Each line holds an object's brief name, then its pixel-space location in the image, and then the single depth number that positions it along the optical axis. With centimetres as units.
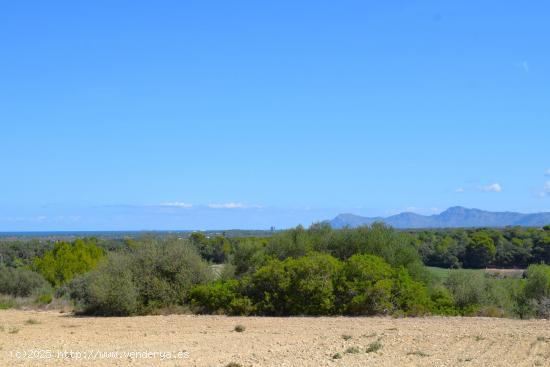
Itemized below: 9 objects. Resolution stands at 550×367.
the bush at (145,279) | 2681
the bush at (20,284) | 3903
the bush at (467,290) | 2689
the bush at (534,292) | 2788
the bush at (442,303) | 2594
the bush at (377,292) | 2497
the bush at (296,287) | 2558
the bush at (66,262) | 4509
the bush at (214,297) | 2675
